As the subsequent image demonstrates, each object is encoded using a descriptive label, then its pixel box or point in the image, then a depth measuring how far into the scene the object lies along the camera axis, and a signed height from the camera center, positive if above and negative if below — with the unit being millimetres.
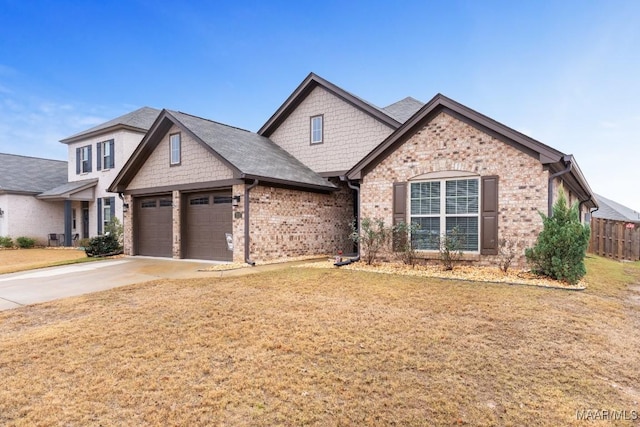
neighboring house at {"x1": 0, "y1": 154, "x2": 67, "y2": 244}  22062 +164
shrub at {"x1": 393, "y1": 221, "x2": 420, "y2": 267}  10898 -1028
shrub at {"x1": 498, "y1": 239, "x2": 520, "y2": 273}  9648 -1183
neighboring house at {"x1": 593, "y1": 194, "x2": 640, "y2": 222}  30312 -286
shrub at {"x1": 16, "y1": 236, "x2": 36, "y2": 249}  21739 -2100
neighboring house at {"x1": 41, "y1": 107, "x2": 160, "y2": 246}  20875 +2322
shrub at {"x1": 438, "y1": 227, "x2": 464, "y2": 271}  10086 -1123
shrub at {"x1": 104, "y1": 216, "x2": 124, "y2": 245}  16575 -992
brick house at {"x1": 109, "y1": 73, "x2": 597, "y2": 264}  9914 +941
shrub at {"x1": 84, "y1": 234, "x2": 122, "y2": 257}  15188 -1659
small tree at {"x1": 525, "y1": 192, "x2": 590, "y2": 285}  8328 -882
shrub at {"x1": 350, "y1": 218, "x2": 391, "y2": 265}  11352 -923
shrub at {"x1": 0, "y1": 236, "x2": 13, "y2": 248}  21297 -2041
